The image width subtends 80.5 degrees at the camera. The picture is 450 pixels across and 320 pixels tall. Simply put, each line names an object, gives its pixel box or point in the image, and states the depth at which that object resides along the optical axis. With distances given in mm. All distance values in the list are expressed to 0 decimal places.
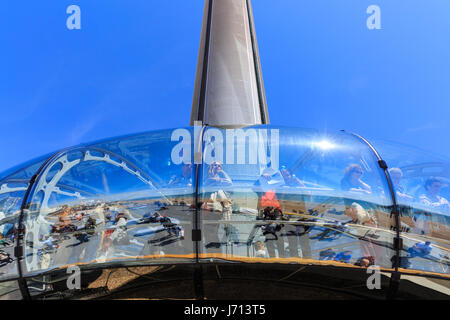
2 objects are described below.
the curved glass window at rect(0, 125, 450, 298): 4586
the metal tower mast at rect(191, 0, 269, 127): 12531
